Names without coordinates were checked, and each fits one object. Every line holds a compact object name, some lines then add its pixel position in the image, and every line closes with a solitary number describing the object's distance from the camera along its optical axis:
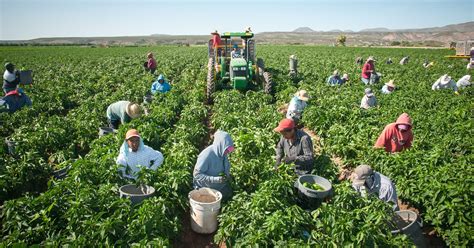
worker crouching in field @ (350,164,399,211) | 4.83
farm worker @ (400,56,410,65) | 25.55
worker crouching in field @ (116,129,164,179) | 5.42
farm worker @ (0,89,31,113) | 10.43
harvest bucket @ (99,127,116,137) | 8.15
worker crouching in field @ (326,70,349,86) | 15.36
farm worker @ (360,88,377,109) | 10.34
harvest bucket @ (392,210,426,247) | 4.30
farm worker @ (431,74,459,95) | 13.18
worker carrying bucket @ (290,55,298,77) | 18.20
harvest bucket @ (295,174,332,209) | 4.68
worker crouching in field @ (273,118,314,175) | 5.52
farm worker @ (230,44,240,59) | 14.36
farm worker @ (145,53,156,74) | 18.18
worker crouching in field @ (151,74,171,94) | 12.42
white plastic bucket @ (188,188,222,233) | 4.82
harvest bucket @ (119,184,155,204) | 4.73
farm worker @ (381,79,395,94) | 12.79
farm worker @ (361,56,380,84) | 15.00
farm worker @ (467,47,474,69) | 20.37
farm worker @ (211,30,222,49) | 14.38
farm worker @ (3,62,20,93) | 11.04
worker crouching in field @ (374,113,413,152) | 6.34
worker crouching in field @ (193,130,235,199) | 5.06
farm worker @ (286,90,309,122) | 8.66
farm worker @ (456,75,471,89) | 13.64
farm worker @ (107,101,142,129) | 7.36
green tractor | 13.12
